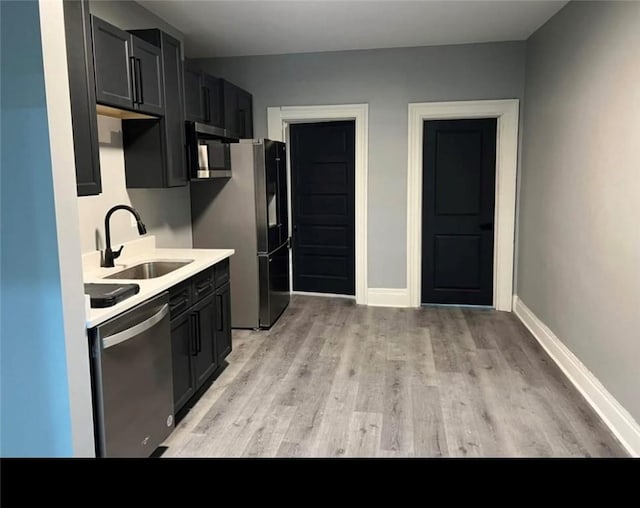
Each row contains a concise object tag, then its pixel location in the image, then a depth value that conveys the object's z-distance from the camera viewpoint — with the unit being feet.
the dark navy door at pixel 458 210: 17.06
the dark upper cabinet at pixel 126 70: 8.61
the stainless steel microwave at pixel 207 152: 12.26
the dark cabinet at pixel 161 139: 11.03
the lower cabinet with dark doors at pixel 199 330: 9.29
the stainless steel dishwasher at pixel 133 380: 6.64
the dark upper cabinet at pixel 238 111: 15.28
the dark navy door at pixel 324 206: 18.42
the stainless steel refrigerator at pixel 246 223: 14.47
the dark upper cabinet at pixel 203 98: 12.67
